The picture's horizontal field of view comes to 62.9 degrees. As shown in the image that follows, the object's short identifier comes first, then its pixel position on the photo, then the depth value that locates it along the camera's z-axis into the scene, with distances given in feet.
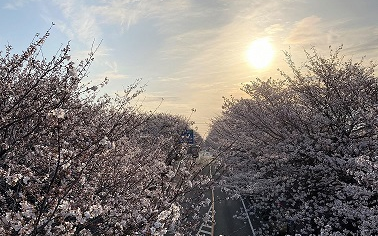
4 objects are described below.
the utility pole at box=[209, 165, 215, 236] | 67.34
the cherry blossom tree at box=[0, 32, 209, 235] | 14.21
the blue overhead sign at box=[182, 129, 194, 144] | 47.10
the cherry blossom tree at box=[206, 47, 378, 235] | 39.17
